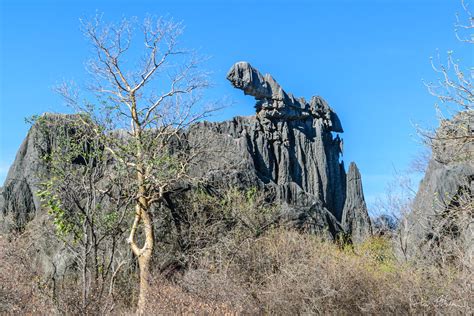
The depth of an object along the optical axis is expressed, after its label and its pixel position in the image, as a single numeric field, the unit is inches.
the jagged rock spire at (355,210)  1338.6
